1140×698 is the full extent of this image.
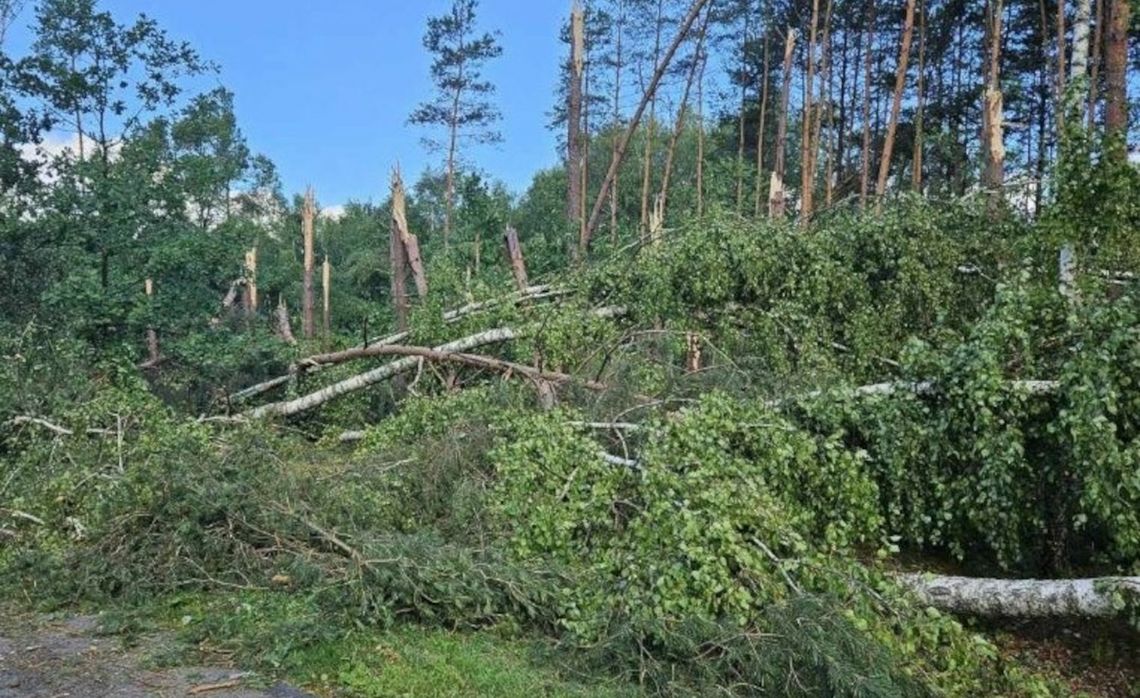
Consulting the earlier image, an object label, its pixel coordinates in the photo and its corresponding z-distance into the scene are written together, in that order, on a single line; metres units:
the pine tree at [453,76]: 22.48
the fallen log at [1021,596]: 3.70
